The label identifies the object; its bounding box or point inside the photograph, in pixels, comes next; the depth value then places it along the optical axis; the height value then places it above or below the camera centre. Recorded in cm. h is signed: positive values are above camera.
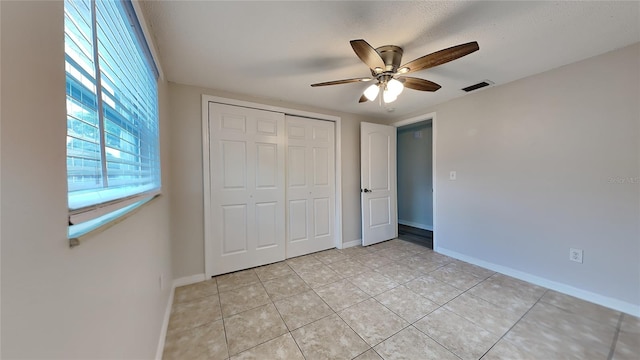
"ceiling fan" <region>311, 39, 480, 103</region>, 134 +78
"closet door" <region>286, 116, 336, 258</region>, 295 -12
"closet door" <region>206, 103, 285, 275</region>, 247 -12
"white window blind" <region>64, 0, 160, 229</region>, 59 +26
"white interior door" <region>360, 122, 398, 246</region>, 336 -11
